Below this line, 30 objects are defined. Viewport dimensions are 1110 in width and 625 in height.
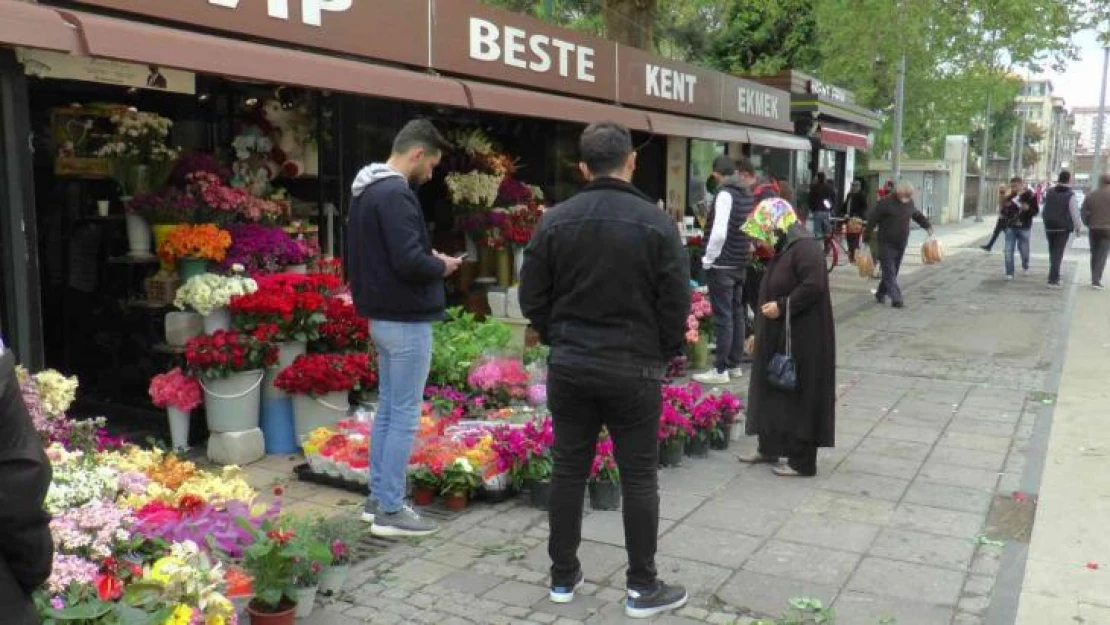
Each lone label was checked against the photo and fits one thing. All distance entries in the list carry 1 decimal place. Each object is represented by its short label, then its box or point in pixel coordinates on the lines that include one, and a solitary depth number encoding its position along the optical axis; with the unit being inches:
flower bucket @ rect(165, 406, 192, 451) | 231.9
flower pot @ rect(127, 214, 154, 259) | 244.2
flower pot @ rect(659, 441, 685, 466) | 226.8
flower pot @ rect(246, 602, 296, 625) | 136.9
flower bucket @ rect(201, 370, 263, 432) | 223.8
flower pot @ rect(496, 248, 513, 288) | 352.2
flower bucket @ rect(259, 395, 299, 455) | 236.5
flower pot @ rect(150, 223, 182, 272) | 235.2
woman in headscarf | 217.6
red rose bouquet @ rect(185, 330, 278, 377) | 219.6
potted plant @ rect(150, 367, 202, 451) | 225.6
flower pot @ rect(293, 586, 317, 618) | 144.3
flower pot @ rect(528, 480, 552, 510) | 197.3
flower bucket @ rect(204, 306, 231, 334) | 233.0
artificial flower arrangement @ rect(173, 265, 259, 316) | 226.4
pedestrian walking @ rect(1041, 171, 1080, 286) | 604.0
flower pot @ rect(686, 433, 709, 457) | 237.5
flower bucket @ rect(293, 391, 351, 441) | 234.2
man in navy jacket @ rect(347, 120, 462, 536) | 167.5
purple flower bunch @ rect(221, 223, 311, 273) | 242.5
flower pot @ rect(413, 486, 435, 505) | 199.9
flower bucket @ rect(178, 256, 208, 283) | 236.8
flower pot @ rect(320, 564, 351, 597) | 153.3
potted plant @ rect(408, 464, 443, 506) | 197.2
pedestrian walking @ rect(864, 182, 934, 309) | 518.9
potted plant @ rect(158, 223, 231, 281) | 231.0
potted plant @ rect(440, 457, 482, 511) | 195.0
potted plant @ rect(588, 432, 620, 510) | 196.1
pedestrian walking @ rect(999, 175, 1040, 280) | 636.7
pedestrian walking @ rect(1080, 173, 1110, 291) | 584.7
